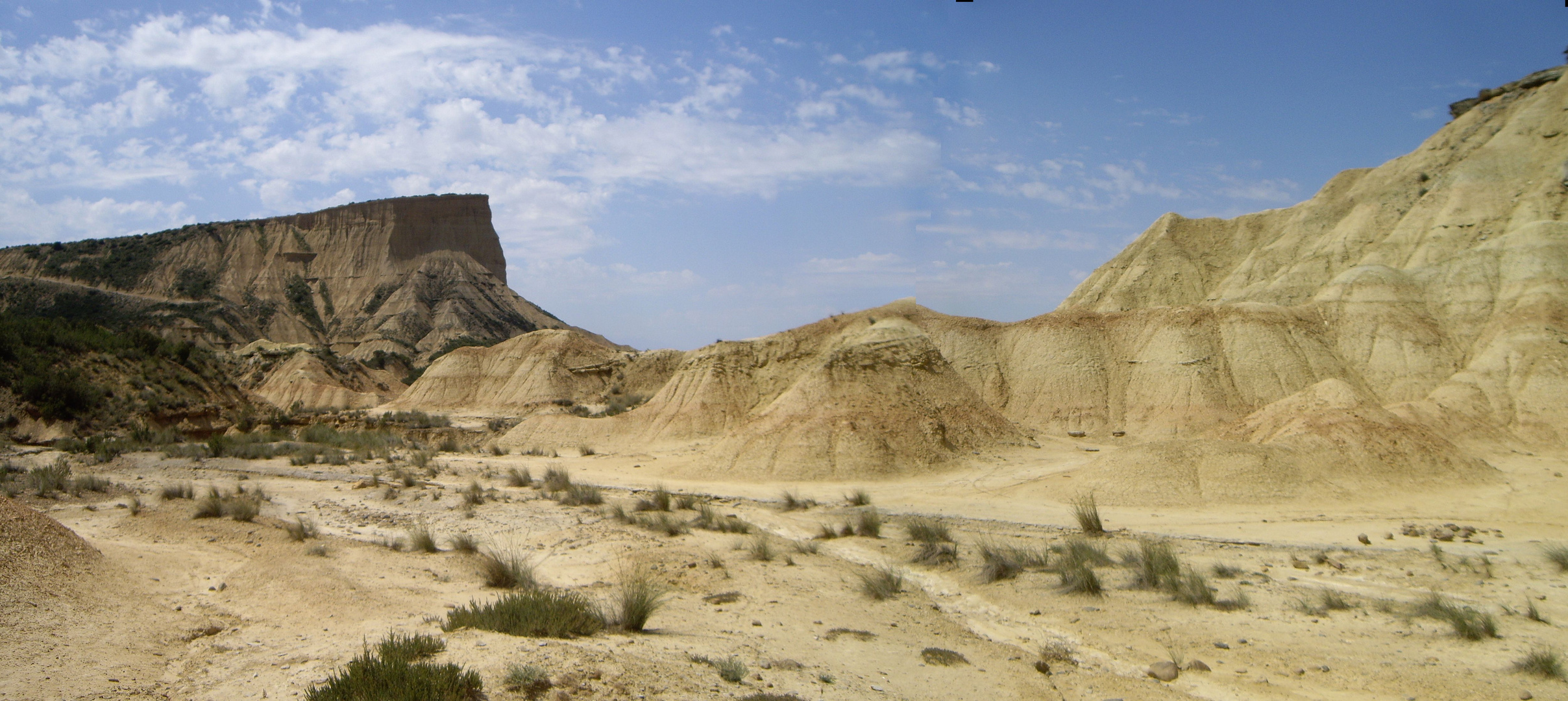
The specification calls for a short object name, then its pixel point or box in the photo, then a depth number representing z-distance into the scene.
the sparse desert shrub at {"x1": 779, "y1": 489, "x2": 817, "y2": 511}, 20.28
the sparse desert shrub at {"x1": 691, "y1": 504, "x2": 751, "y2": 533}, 16.52
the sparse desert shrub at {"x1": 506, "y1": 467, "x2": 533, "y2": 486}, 23.39
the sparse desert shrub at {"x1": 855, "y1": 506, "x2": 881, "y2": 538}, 16.59
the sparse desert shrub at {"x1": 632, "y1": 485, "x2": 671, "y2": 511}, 18.83
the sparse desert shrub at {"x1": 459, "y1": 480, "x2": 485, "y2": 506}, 19.17
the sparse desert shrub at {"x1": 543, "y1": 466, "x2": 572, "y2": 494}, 22.03
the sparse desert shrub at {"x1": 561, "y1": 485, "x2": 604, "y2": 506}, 19.67
